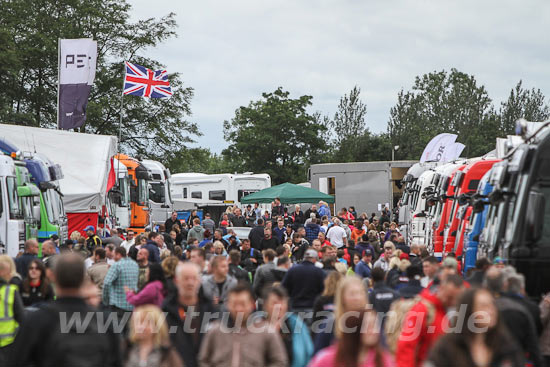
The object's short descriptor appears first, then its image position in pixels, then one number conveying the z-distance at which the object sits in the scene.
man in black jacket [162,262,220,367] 7.77
